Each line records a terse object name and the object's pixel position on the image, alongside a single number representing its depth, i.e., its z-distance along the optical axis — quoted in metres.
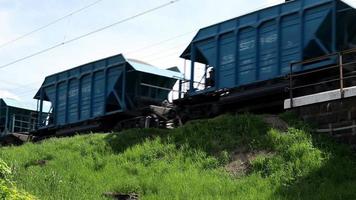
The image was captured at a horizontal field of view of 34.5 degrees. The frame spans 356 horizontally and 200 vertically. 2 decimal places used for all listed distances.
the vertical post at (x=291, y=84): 15.76
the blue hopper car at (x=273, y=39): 17.83
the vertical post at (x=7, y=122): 32.72
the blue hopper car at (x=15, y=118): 32.72
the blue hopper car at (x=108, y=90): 24.92
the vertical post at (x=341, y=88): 14.29
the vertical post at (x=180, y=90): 24.59
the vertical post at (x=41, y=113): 30.55
